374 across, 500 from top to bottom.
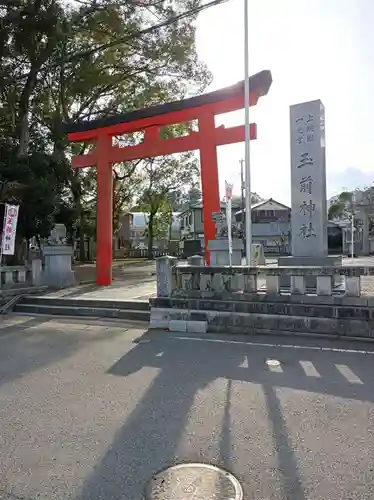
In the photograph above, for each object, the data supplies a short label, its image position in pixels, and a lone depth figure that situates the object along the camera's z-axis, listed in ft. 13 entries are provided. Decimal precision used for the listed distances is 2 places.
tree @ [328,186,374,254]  119.14
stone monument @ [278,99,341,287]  31.68
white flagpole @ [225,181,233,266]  29.86
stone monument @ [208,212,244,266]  37.52
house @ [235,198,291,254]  140.54
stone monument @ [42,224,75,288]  44.06
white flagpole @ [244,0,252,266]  32.45
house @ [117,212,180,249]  173.54
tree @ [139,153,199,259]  107.76
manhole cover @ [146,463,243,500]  8.46
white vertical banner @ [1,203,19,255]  35.70
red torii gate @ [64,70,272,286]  37.88
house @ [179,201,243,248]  156.13
